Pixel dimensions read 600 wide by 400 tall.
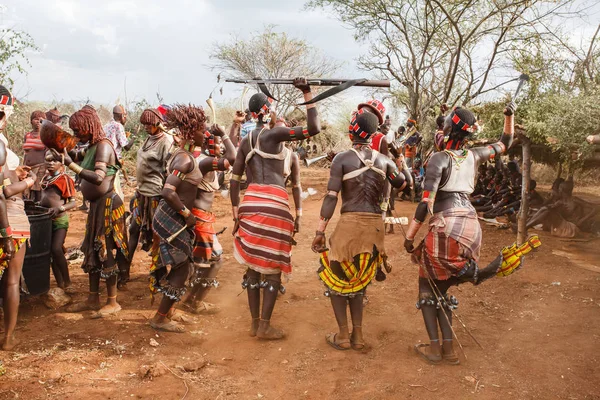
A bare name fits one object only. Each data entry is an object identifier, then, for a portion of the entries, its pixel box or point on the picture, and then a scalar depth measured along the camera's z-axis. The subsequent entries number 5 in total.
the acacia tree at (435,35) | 10.22
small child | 5.09
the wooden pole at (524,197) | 7.37
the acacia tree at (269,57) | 21.34
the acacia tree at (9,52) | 9.59
